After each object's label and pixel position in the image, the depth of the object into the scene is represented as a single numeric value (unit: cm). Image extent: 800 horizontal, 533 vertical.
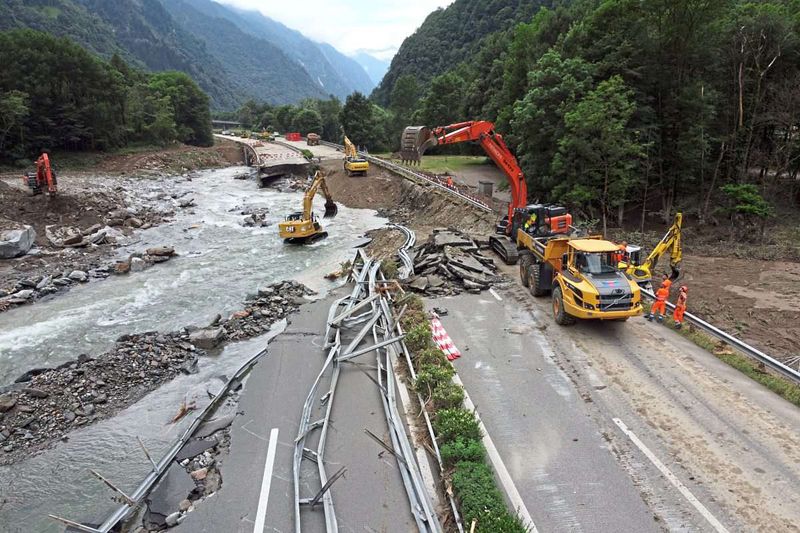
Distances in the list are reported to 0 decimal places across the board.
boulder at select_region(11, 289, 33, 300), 2023
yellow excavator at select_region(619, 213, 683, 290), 1667
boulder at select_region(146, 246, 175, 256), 2619
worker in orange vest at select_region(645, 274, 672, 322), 1450
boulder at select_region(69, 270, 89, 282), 2277
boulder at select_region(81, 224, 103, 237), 3002
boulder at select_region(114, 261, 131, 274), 2389
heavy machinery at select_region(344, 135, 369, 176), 4616
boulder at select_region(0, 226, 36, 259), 2498
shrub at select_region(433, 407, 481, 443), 916
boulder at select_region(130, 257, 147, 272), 2452
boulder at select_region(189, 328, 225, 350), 1573
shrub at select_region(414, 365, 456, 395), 1096
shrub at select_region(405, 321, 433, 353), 1312
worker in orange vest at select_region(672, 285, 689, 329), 1404
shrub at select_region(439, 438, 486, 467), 862
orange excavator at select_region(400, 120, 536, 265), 1834
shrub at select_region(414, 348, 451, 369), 1205
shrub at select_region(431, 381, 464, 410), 1028
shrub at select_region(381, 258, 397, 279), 2019
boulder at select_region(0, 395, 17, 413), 1233
